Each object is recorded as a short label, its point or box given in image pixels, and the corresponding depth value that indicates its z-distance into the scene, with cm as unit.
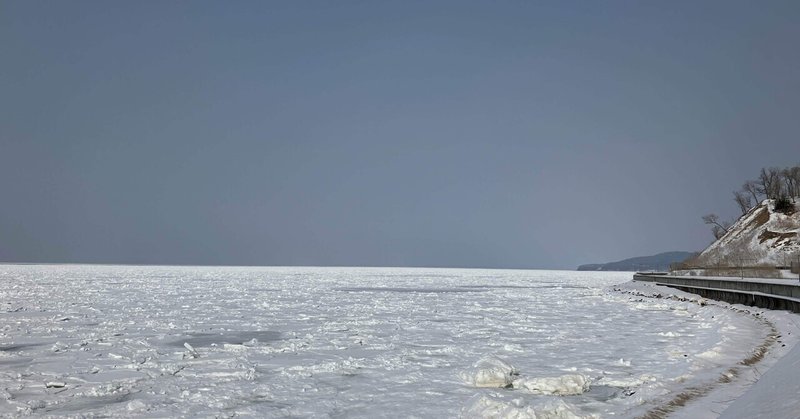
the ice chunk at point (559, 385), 956
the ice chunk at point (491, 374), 1017
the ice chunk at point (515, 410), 757
